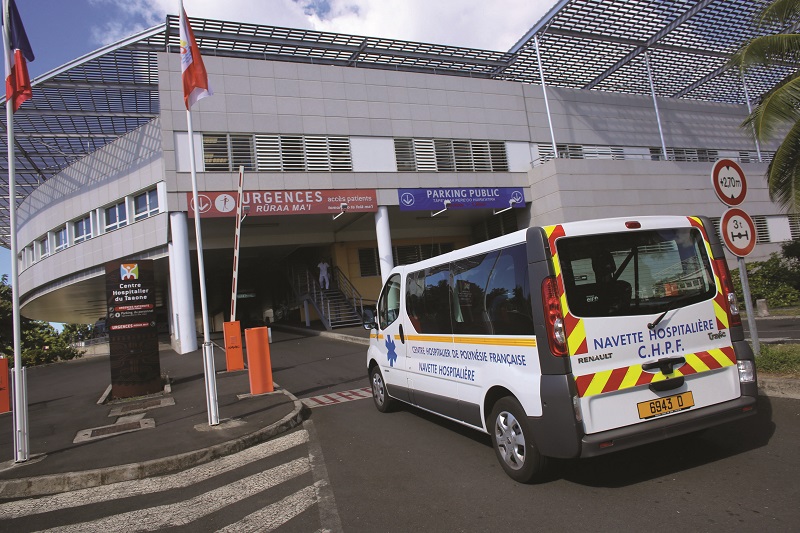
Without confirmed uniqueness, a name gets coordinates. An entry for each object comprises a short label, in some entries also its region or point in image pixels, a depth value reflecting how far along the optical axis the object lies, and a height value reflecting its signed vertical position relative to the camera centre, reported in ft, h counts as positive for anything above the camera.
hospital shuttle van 13.43 -1.44
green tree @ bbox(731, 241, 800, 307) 60.75 -1.78
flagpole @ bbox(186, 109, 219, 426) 24.31 -1.16
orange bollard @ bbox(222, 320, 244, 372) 43.93 -1.14
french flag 23.95 +13.87
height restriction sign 22.16 +3.80
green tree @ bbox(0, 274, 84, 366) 72.95 +1.48
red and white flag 29.37 +14.67
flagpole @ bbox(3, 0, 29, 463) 20.85 -0.71
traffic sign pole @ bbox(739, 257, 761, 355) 21.79 -1.60
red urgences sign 65.98 +16.36
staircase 79.46 +3.47
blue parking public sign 77.20 +16.08
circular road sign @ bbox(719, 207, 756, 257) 21.99 +1.66
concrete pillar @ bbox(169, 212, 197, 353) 65.26 +6.88
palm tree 33.37 +13.76
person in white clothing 84.69 +7.43
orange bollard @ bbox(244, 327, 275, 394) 32.01 -1.90
